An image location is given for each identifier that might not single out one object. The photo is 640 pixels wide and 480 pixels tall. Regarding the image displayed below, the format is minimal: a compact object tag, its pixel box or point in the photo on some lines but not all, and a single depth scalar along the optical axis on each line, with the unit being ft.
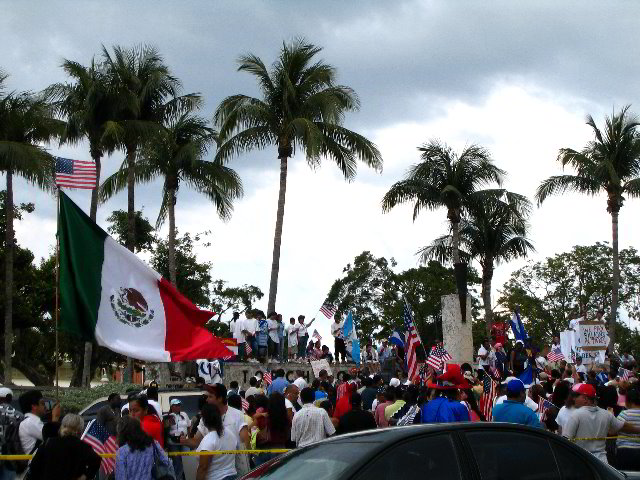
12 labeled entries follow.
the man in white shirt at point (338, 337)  108.99
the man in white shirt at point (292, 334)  102.94
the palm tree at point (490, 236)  126.52
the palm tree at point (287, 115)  115.14
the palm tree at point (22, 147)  105.60
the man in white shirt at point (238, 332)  95.86
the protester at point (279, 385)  58.80
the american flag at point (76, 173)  44.70
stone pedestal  99.71
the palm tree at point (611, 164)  123.75
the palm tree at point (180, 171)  119.55
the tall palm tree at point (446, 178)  120.26
